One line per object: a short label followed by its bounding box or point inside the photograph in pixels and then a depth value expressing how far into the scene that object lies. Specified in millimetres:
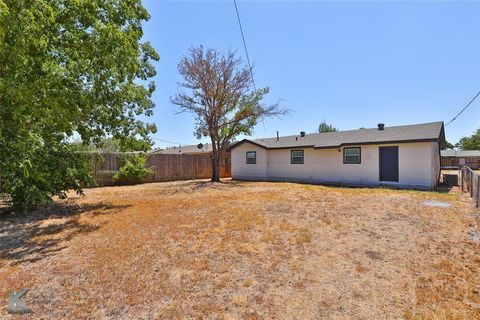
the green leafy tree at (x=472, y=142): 55375
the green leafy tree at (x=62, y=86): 5055
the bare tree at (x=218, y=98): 17172
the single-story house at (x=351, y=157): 12867
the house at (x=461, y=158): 37125
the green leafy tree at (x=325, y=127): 50312
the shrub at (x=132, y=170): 15367
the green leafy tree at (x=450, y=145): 68706
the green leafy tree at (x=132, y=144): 9414
